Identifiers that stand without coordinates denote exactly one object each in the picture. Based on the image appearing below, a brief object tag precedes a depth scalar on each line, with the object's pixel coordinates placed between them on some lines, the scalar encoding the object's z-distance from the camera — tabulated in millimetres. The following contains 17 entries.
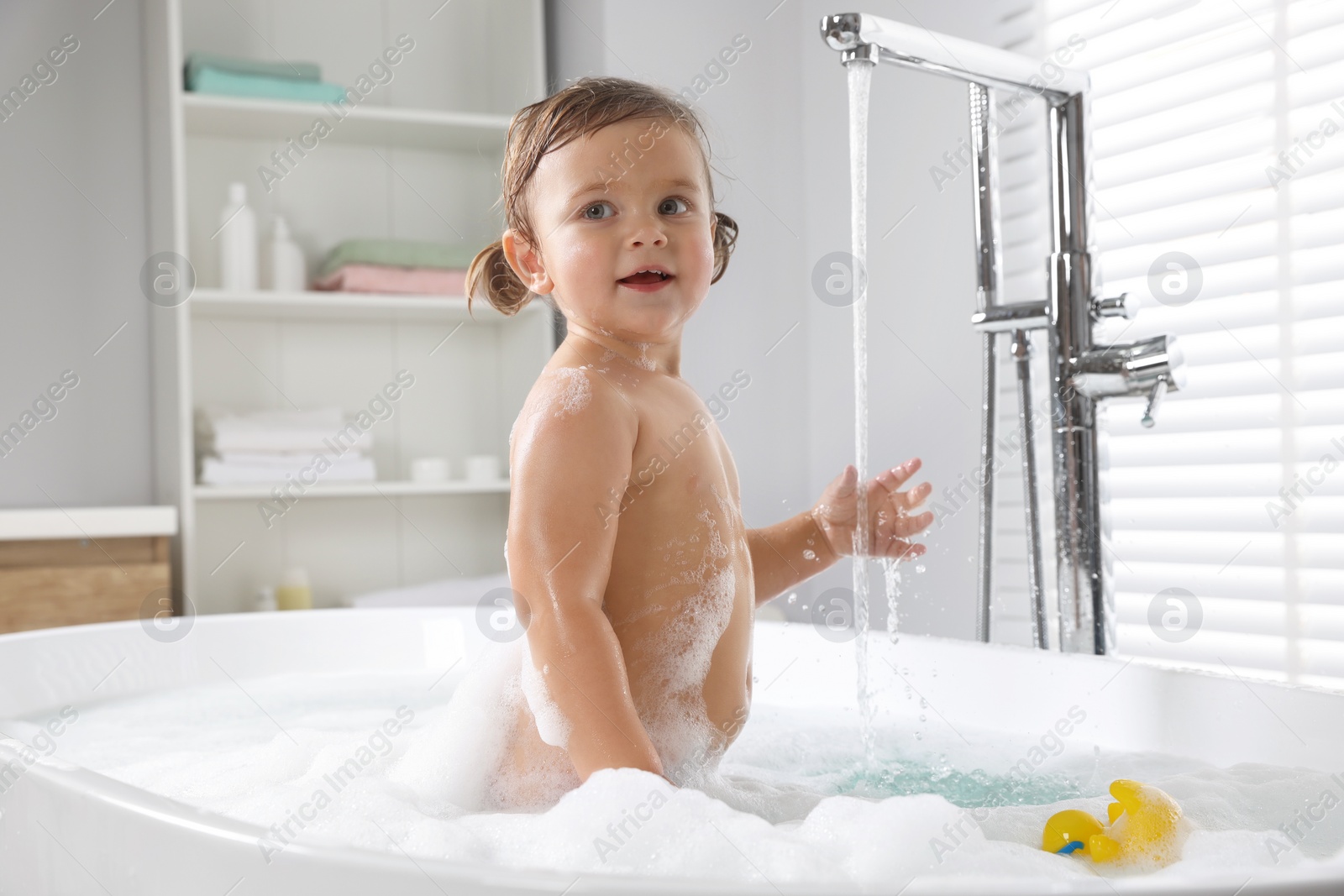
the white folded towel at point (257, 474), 2080
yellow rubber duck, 626
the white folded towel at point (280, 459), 2102
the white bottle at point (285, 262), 2254
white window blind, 1420
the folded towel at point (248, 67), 2119
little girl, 808
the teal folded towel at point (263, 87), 2107
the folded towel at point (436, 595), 2172
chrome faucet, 1088
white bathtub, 482
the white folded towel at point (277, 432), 2107
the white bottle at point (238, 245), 2186
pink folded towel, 2221
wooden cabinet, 1820
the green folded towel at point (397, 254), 2230
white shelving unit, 2242
